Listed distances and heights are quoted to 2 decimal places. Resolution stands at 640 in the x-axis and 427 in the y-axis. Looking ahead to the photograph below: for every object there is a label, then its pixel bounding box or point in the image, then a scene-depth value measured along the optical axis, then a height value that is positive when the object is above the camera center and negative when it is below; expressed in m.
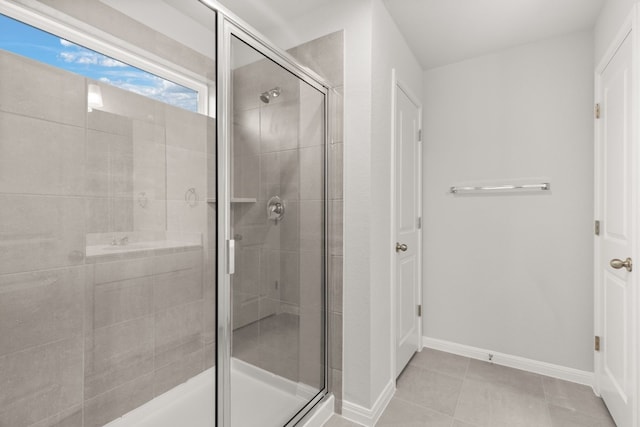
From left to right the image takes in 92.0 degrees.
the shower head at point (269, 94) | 1.47 +0.57
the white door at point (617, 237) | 1.58 -0.15
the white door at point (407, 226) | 2.22 -0.13
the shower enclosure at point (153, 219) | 1.26 -0.04
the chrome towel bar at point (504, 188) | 2.30 +0.18
